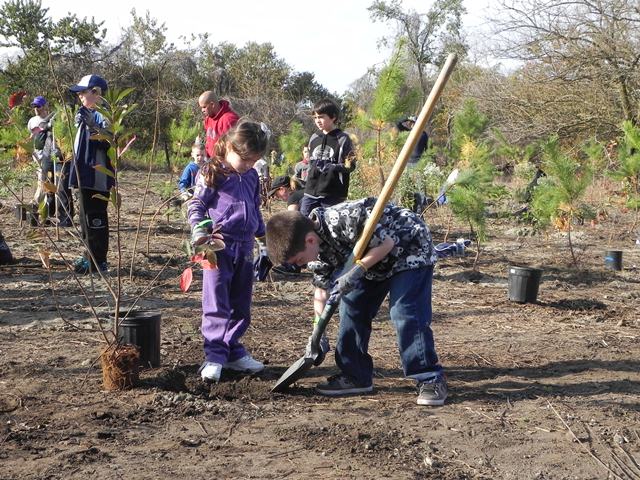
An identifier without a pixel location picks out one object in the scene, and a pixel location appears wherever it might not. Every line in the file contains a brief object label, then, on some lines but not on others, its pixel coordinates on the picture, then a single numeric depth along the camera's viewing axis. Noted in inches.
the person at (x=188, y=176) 327.3
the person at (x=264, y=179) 449.1
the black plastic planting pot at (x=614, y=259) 359.6
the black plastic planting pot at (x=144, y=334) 168.7
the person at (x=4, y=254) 308.6
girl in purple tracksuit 164.9
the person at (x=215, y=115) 267.0
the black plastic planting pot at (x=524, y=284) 273.3
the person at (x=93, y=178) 266.8
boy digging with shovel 152.8
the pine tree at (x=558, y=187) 339.3
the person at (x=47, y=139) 346.3
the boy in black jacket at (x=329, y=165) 283.1
